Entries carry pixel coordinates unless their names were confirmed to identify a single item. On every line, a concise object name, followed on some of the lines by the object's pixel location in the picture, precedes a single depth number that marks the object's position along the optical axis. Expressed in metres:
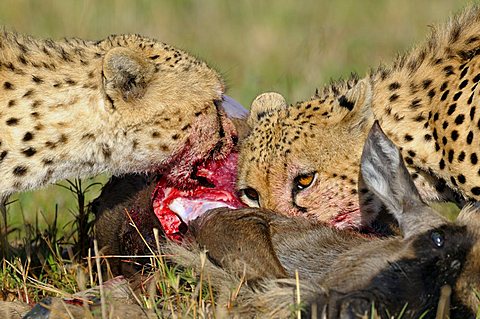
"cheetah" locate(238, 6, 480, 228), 10.65
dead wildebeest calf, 7.98
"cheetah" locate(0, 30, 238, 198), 10.57
